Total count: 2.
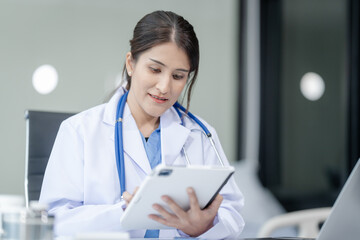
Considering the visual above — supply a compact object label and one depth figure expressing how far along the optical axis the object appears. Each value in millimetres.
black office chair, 1778
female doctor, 1611
